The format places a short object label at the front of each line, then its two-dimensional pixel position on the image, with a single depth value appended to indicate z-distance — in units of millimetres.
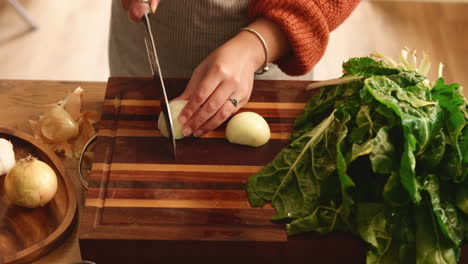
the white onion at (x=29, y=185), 1016
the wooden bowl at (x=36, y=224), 986
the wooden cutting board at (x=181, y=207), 973
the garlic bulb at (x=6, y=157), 1081
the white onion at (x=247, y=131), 1119
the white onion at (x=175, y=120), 1132
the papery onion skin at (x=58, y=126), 1174
